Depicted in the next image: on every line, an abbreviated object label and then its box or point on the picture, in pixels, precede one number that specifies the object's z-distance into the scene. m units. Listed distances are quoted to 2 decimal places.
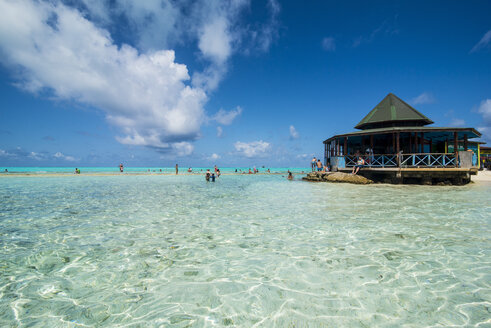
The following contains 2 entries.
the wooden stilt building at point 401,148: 18.66
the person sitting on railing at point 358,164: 22.05
